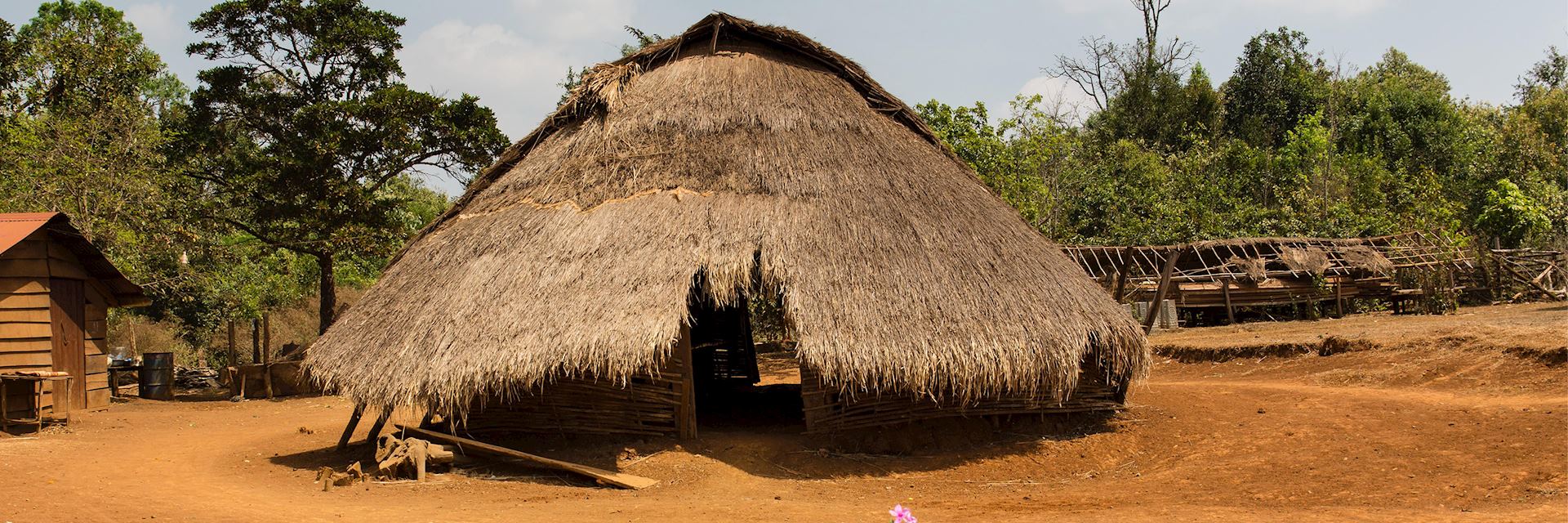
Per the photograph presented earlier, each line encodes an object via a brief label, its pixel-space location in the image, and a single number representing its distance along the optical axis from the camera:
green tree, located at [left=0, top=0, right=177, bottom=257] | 16.89
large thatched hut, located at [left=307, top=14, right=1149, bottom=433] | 9.49
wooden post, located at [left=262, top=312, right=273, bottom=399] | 18.38
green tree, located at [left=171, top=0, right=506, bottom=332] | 18.00
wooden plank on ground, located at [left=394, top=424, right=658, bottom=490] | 9.15
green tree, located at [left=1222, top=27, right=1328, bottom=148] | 35.28
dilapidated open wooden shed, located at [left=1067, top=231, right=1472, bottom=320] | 20.31
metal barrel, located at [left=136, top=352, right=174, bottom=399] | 18.22
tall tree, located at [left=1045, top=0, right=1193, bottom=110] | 35.88
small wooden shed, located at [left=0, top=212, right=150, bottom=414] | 13.20
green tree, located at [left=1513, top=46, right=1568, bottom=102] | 43.88
